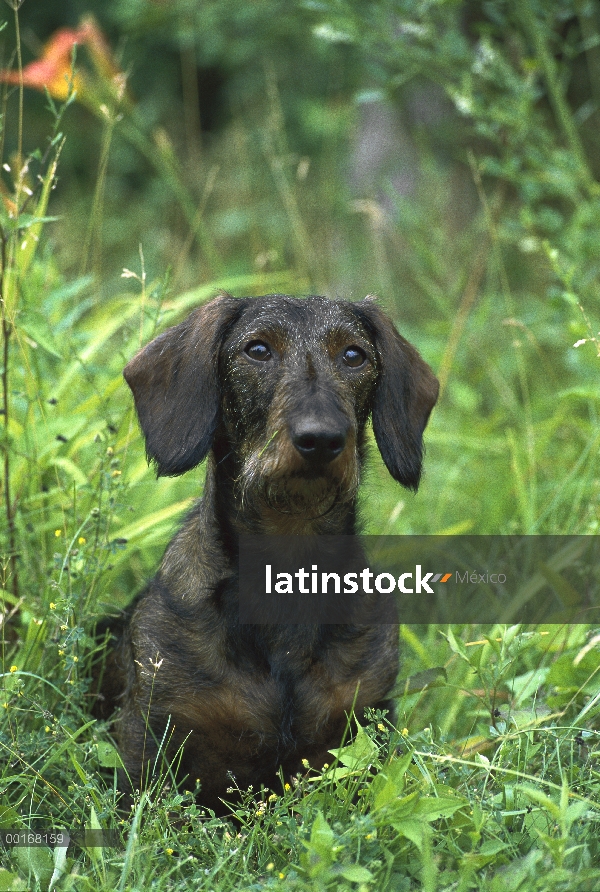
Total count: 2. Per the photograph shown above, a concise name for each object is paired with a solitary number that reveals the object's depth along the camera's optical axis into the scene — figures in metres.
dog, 5.08
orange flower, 6.93
